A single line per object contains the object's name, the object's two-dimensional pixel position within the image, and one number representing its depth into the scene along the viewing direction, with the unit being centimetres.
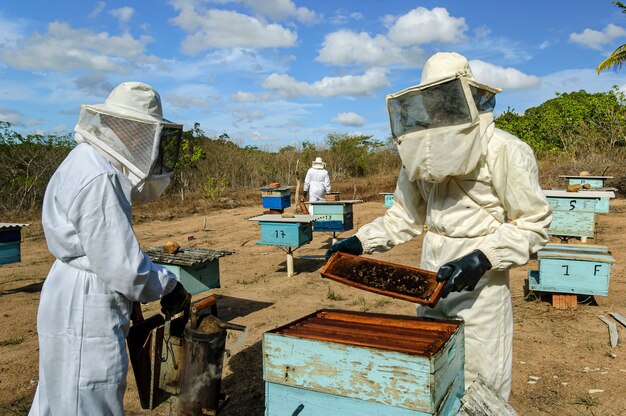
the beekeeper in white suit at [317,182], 959
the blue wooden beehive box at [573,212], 736
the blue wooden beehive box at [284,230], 658
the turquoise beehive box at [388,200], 1103
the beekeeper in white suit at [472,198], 192
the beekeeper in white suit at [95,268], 180
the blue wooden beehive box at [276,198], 1159
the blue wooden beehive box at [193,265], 469
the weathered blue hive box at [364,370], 154
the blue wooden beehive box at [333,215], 822
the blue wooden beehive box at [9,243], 601
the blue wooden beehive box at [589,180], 1105
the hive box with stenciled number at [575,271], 512
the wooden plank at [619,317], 483
